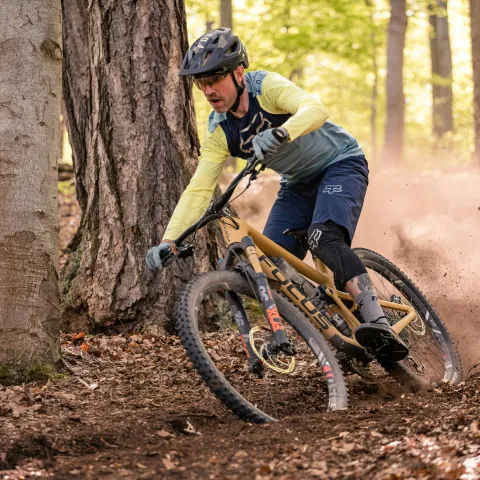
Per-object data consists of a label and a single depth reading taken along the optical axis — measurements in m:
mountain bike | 8.62
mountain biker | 9.05
